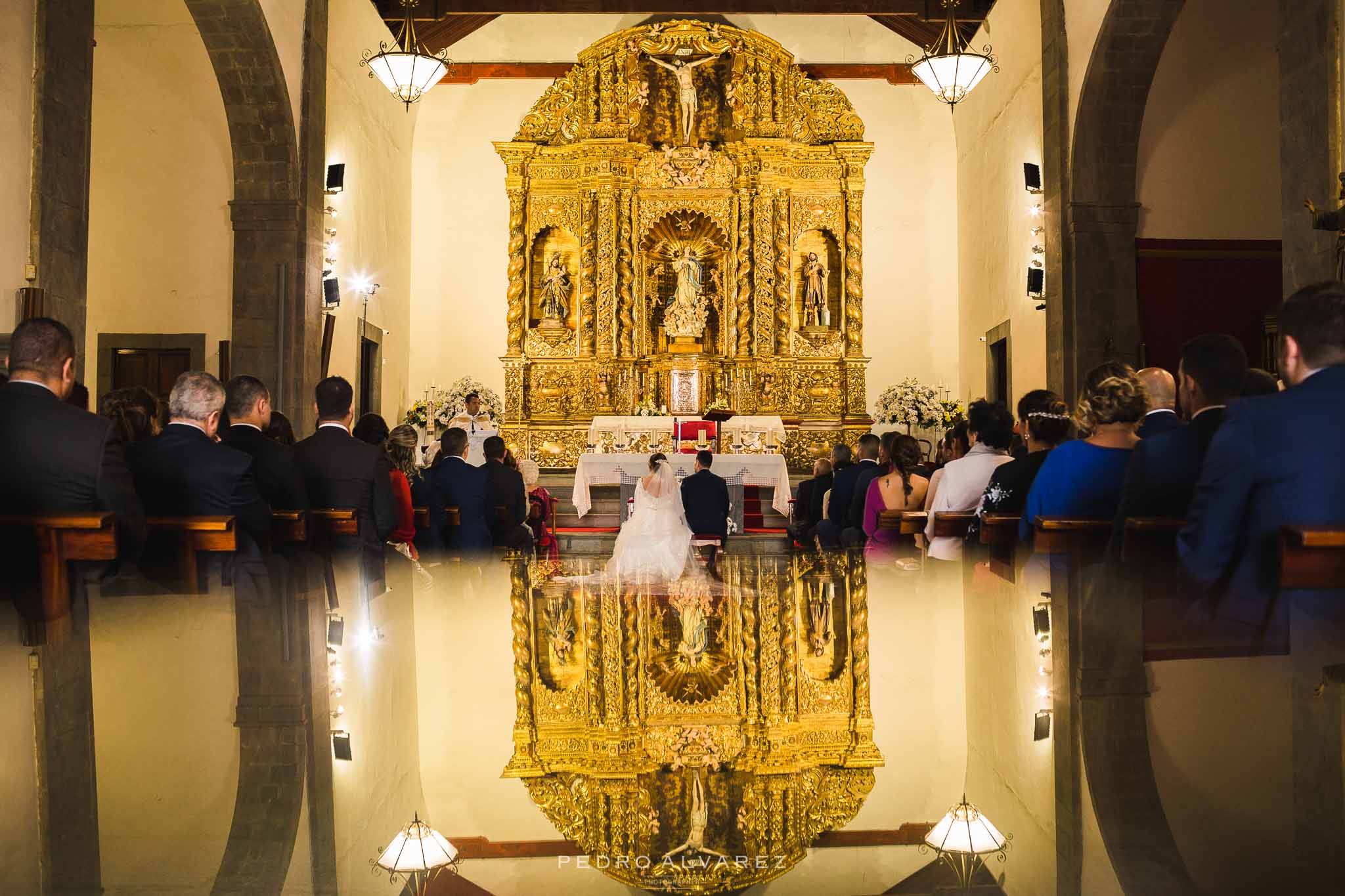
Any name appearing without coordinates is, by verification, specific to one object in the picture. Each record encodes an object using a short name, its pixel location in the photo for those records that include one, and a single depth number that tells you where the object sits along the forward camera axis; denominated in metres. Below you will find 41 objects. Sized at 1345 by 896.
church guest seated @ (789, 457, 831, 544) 10.66
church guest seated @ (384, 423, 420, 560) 6.78
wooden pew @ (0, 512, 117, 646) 3.77
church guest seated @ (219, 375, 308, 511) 5.73
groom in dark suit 9.75
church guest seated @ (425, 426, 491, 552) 8.09
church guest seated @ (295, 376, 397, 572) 5.91
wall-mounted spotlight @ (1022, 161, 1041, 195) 12.45
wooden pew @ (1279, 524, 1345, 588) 3.12
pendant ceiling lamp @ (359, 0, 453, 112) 10.98
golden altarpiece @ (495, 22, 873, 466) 16.86
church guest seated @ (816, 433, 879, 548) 9.01
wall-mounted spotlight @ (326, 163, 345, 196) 12.23
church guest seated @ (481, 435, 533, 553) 8.48
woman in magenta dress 7.27
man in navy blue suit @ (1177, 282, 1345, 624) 3.28
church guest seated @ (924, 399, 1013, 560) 6.40
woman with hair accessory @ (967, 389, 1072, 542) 5.70
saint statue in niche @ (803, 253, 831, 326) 17.12
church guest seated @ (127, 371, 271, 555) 4.89
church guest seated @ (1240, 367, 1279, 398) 4.73
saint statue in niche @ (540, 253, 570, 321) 17.05
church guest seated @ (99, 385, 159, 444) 5.46
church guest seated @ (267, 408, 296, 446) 6.53
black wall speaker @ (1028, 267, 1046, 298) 12.44
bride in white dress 7.99
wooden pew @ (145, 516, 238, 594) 4.54
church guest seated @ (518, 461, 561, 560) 10.59
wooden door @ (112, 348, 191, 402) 11.80
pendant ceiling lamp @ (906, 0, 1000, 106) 10.80
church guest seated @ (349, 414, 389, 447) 7.39
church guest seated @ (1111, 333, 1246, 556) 4.41
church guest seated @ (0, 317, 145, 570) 4.11
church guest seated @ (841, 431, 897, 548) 8.41
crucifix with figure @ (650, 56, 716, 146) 16.83
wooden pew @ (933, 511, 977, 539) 6.13
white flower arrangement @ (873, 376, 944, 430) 16.66
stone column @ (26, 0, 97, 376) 7.06
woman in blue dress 4.88
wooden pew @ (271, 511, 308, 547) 5.41
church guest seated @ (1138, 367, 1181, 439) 5.16
